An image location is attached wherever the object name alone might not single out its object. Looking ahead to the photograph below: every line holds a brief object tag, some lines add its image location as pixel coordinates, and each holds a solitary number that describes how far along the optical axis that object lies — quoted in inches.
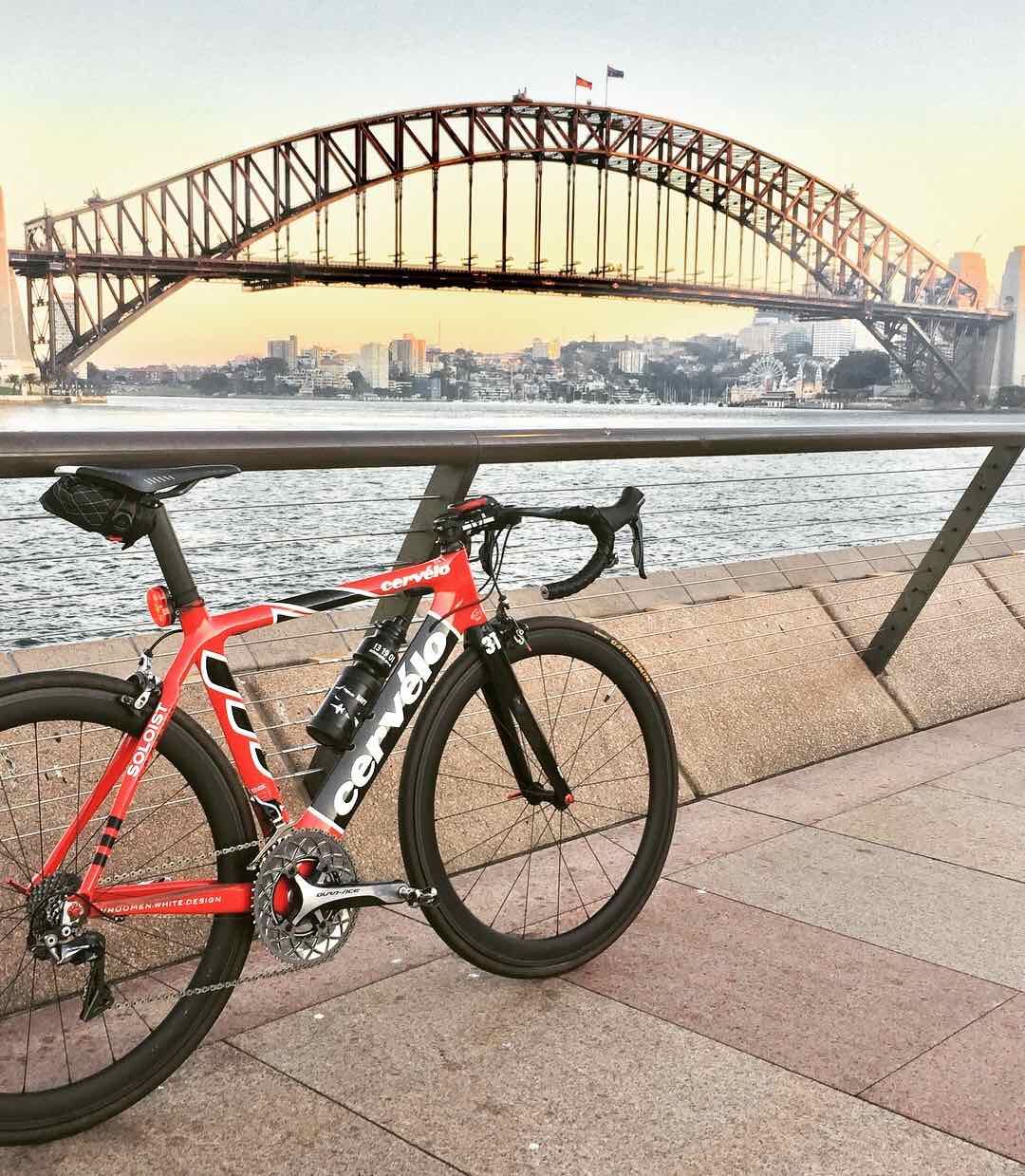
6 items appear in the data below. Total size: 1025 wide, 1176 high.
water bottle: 92.0
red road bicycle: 81.4
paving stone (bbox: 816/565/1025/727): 183.6
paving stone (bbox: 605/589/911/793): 156.6
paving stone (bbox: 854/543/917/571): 220.5
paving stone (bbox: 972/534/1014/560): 244.2
